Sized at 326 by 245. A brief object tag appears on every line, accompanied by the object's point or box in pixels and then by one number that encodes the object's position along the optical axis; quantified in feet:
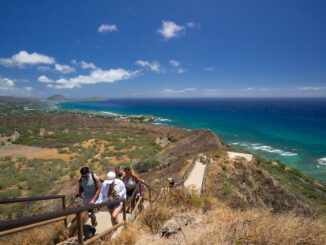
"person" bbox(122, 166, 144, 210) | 15.84
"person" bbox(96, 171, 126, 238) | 13.07
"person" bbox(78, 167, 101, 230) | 13.83
